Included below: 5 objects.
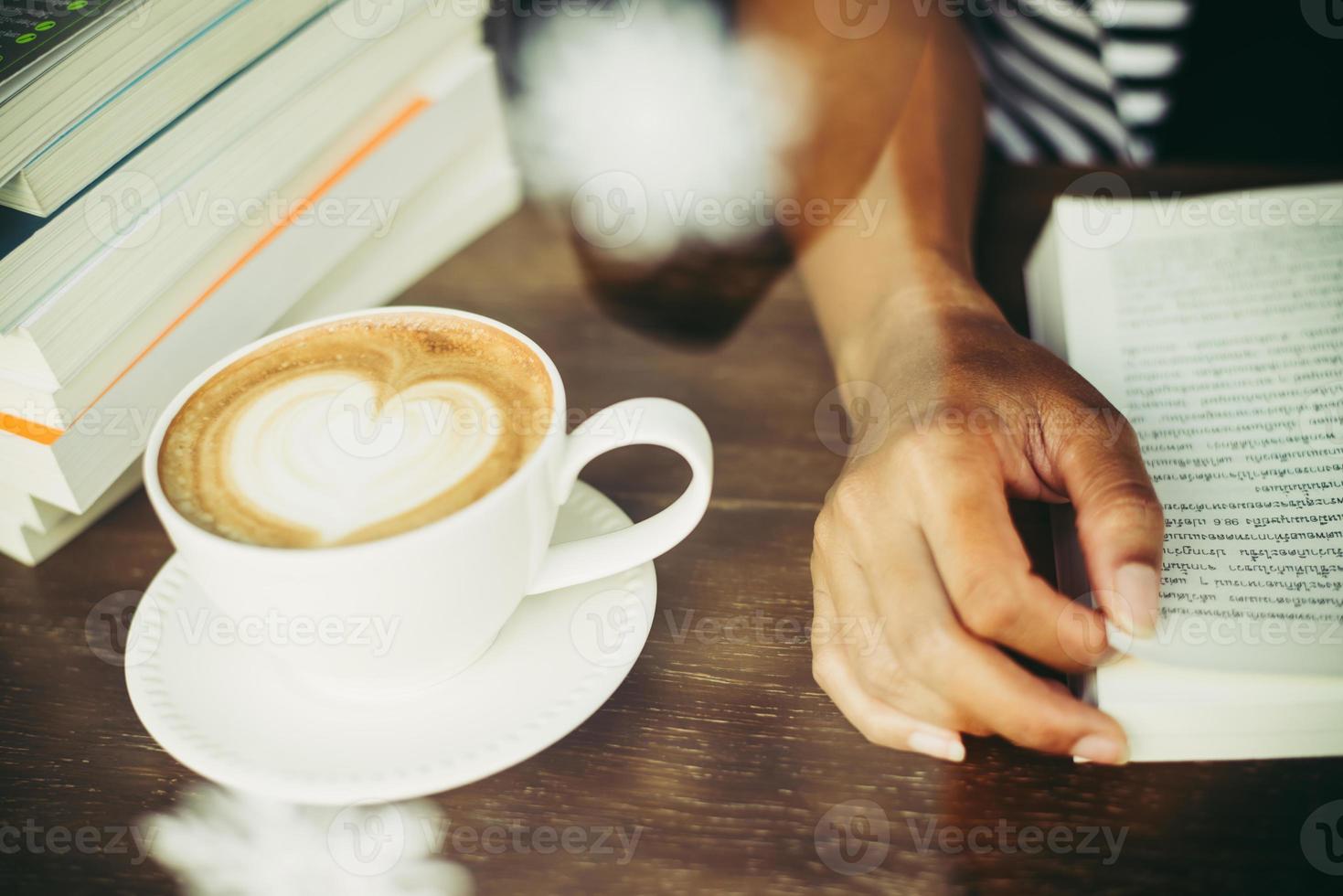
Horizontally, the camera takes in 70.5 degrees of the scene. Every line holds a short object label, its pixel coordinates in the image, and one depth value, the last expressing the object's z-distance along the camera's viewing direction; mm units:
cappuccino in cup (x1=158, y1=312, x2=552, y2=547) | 439
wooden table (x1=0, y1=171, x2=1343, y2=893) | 420
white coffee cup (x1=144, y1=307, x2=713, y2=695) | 410
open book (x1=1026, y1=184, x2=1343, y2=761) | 439
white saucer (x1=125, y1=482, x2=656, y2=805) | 424
